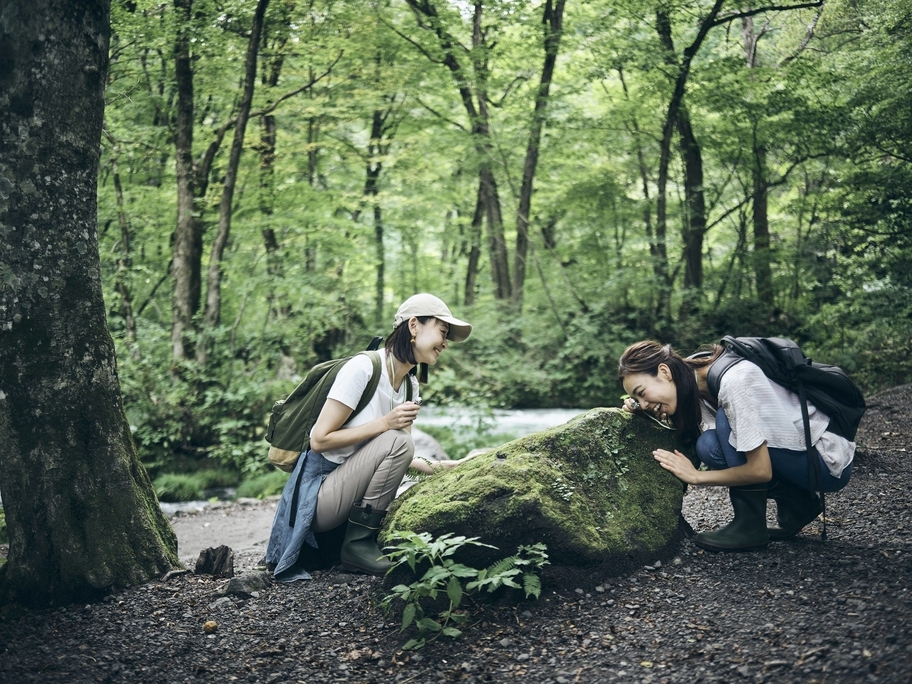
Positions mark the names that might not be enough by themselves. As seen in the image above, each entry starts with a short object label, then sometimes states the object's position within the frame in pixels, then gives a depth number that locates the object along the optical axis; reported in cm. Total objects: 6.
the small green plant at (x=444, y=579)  292
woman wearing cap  365
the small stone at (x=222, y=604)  347
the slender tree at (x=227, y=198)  950
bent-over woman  331
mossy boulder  324
